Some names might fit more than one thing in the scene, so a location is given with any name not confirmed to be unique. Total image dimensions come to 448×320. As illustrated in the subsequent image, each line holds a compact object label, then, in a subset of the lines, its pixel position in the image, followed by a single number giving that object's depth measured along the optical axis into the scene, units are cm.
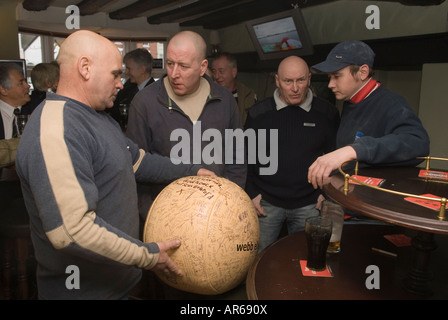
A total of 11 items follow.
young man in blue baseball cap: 155
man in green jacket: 443
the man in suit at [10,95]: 346
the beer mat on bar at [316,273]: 141
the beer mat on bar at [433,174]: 156
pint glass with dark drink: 142
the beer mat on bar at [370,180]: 142
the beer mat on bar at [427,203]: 118
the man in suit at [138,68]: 473
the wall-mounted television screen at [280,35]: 583
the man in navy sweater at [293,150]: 257
